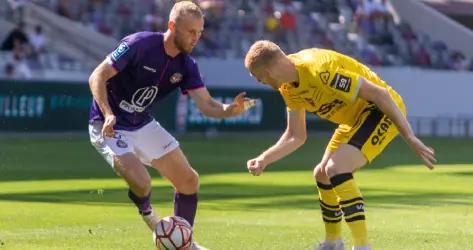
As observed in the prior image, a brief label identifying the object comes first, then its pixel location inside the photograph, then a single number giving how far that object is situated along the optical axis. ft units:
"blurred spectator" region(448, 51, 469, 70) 150.30
